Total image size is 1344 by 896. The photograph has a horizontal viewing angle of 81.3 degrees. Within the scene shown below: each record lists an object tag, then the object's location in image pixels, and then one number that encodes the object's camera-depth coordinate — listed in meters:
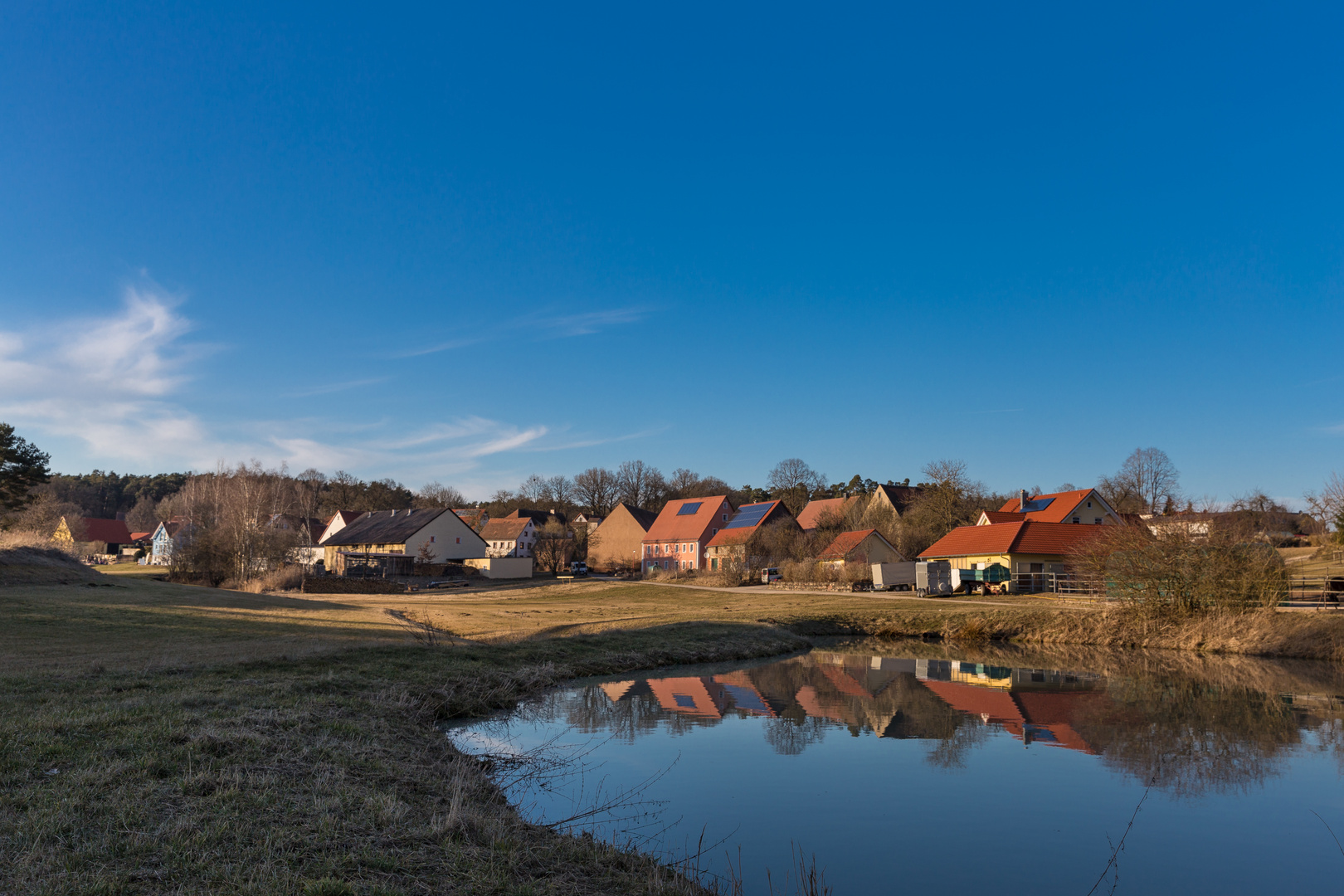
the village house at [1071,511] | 56.16
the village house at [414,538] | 71.88
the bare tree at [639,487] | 104.38
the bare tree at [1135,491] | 78.88
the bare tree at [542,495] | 123.00
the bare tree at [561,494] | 120.75
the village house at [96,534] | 91.56
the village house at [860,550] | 54.25
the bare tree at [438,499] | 123.81
